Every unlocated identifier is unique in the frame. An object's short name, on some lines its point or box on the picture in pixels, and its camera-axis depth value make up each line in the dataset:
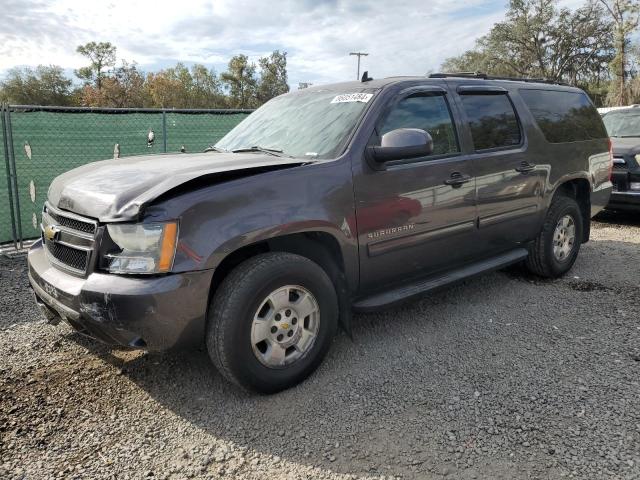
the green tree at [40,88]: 61.84
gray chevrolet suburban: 2.55
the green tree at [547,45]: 44.62
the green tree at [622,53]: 33.53
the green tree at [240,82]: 63.19
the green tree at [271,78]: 64.56
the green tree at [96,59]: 65.06
